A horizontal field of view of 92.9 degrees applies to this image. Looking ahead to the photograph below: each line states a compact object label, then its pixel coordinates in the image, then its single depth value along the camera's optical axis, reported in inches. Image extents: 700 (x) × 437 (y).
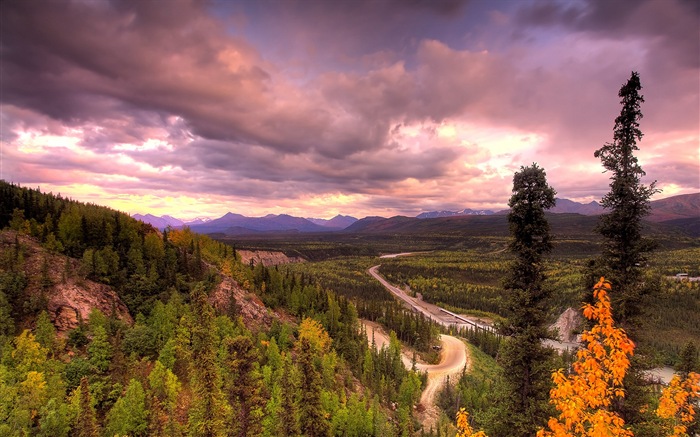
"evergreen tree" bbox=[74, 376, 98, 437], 1211.9
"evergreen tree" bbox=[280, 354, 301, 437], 1262.3
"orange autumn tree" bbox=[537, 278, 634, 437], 371.9
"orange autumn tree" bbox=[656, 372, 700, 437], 503.8
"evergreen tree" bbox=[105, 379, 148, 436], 1411.2
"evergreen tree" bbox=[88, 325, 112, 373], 1705.2
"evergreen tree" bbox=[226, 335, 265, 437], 1104.8
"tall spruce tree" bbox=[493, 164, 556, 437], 726.5
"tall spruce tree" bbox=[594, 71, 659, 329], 735.7
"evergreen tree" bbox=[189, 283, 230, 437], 1160.8
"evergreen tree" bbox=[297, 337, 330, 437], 1288.1
